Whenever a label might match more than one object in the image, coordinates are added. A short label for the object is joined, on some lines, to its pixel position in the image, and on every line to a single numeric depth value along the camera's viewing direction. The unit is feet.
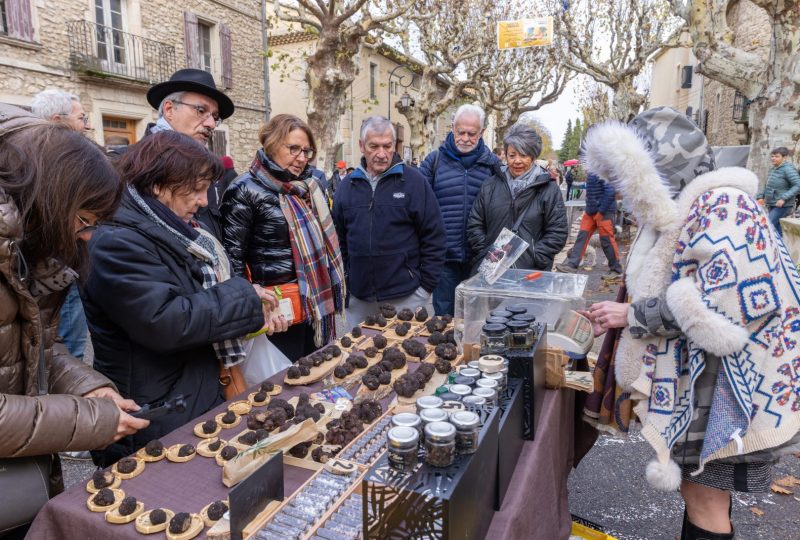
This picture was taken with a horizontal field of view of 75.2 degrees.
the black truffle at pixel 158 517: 4.00
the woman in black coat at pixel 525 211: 12.85
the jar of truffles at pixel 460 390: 4.43
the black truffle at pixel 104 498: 4.22
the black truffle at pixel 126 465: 4.68
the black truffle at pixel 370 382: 6.08
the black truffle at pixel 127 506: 4.10
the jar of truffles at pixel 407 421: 3.67
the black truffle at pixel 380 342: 7.59
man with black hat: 9.47
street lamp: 47.88
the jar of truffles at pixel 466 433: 3.57
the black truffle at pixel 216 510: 4.03
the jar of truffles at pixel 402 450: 3.41
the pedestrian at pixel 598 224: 26.99
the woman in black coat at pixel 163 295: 5.59
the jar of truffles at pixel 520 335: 5.50
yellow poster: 48.80
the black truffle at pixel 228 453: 4.85
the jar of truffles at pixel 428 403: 4.12
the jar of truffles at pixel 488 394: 4.38
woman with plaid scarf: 9.20
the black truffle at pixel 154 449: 4.95
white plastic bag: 7.97
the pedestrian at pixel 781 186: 28.55
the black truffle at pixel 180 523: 3.90
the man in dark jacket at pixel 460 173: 13.17
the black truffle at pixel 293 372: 6.57
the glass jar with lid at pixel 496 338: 5.54
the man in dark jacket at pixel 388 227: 11.50
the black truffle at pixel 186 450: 4.96
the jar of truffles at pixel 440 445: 3.43
